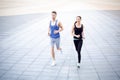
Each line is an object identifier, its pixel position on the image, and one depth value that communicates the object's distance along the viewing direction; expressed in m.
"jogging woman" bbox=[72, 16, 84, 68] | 6.92
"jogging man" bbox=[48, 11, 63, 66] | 7.07
